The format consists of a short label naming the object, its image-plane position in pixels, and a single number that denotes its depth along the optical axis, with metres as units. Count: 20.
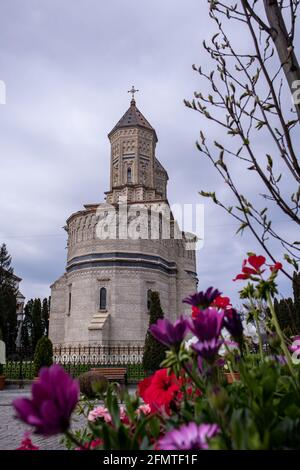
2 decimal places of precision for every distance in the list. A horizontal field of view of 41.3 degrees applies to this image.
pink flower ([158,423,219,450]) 0.75
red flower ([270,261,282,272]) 1.56
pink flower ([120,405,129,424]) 1.47
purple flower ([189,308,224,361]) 1.03
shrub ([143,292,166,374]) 16.41
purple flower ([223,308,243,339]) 1.26
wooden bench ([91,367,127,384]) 13.66
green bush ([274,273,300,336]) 1.94
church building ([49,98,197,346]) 26.84
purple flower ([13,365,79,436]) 0.71
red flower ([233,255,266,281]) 1.57
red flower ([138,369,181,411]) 1.31
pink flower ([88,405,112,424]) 1.84
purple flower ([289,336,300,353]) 1.64
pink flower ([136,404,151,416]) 1.63
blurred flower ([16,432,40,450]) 1.21
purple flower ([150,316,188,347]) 1.11
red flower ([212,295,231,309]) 1.70
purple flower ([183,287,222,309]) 1.30
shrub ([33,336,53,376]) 15.58
